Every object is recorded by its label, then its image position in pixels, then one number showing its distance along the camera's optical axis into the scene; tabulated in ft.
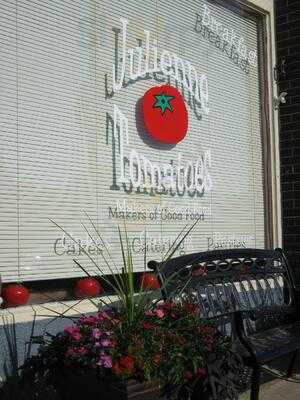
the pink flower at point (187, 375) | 9.89
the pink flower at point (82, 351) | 9.86
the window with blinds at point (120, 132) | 13.55
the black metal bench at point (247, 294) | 13.10
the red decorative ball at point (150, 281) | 15.38
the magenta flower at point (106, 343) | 9.68
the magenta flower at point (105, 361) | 9.43
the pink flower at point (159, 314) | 10.65
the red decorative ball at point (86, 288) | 14.40
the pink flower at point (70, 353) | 9.89
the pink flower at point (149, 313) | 10.68
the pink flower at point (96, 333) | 9.89
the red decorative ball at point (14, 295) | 12.79
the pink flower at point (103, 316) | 10.44
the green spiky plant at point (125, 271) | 10.63
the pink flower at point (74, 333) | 10.12
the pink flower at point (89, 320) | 10.43
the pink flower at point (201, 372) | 10.03
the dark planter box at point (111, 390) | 9.29
